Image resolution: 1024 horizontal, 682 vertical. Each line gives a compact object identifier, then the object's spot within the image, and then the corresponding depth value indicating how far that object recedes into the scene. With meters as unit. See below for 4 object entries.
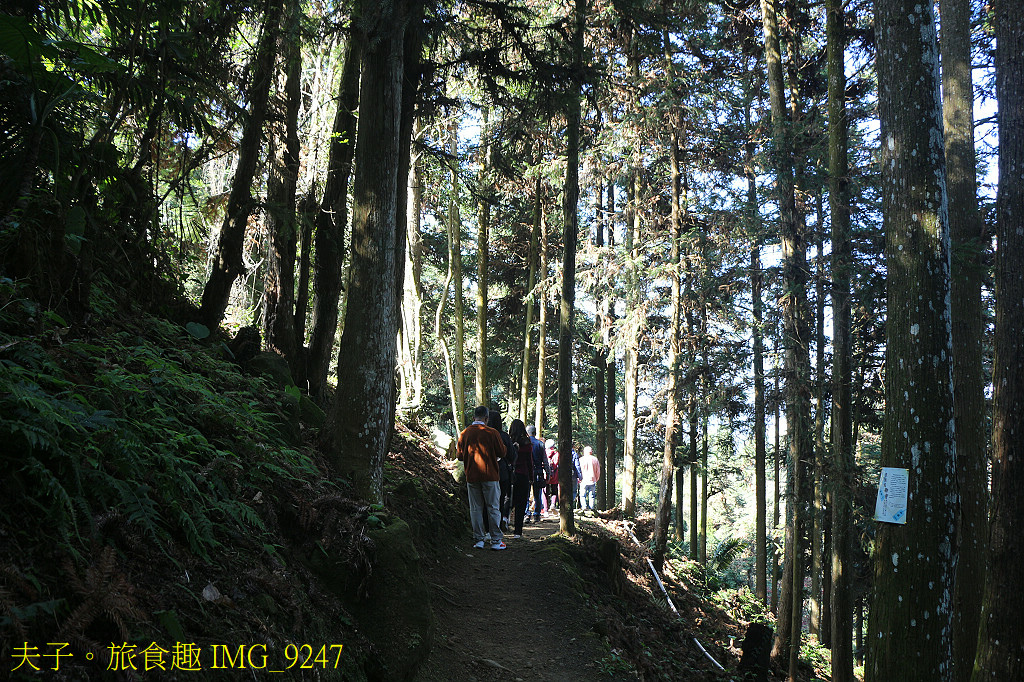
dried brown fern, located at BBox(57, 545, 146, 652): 2.48
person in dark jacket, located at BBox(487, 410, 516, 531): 11.35
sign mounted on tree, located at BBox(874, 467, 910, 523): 5.03
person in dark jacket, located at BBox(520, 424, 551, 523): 14.33
